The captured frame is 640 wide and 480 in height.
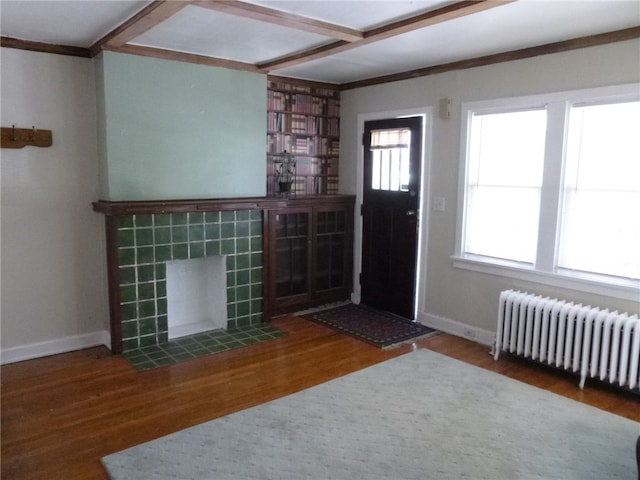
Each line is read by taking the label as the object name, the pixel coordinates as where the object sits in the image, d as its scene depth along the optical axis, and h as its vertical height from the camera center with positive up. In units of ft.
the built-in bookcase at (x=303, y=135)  15.84 +1.52
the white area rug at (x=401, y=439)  7.74 -4.57
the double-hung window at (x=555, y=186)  10.76 -0.06
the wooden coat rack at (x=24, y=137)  11.21 +0.88
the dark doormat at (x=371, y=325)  13.73 -4.39
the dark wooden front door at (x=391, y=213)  15.02 -1.04
